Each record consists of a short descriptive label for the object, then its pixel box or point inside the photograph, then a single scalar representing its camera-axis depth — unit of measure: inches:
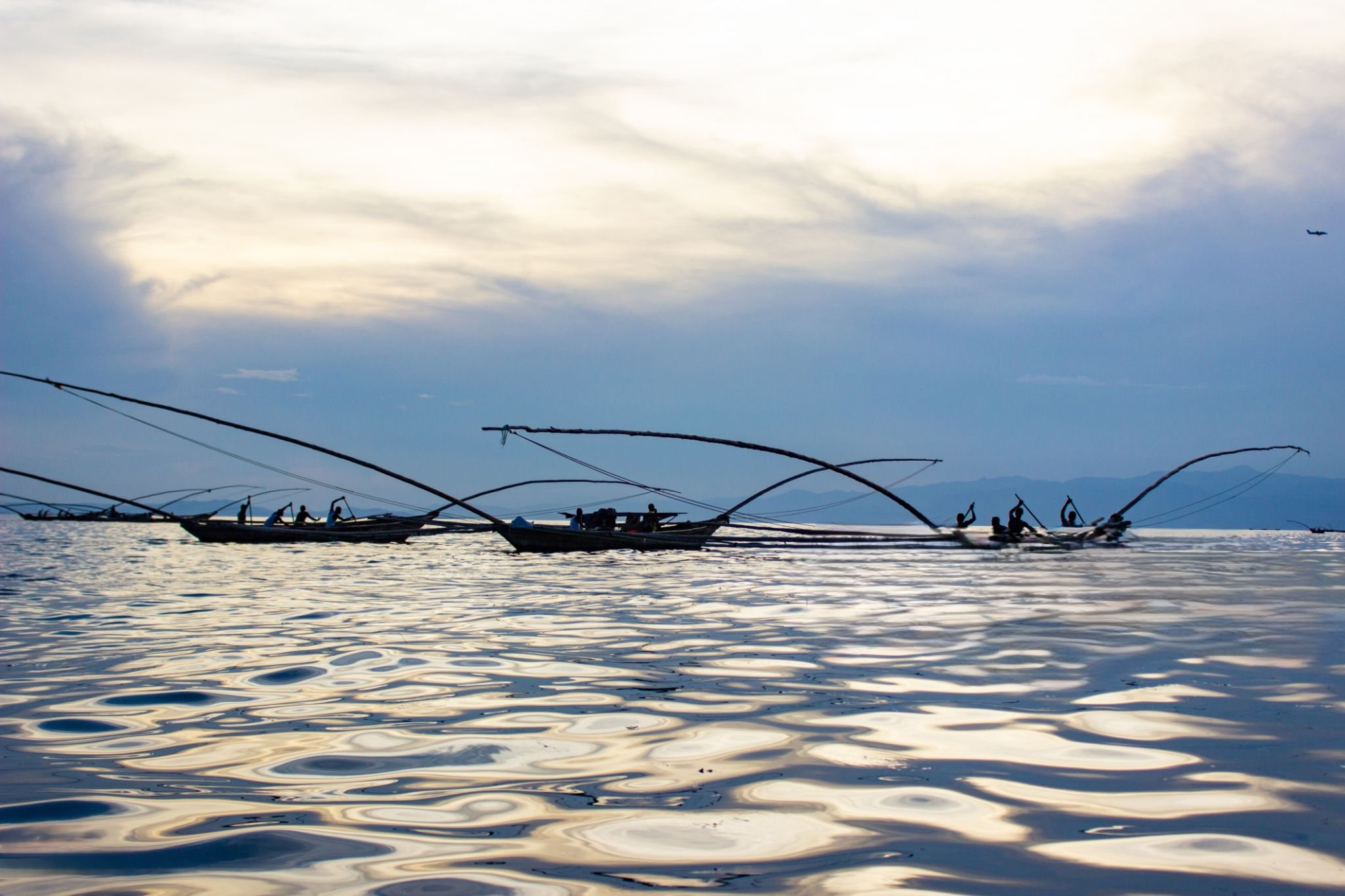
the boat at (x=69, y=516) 1652.1
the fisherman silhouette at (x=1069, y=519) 1692.9
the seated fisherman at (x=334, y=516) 1369.3
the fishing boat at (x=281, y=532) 1312.7
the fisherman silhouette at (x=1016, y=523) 1369.3
